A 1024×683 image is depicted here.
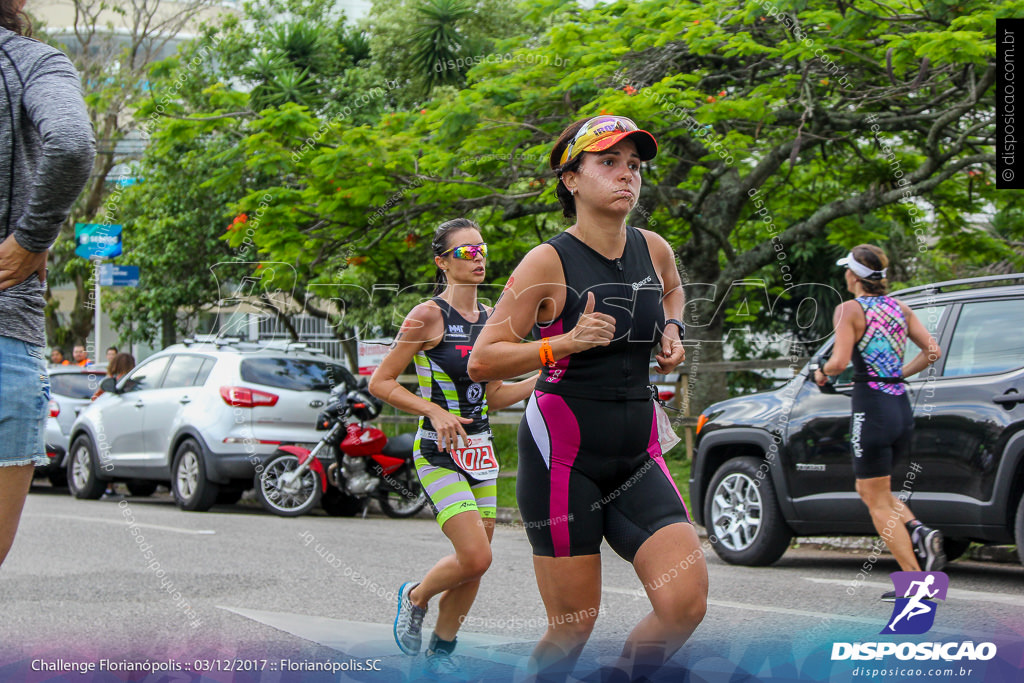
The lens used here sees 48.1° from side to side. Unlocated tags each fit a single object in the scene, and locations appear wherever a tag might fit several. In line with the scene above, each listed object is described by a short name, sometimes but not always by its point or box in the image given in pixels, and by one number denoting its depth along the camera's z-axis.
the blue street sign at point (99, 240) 17.59
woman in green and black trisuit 4.70
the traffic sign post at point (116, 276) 19.20
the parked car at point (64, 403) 16.72
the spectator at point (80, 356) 19.38
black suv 6.77
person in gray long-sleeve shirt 2.85
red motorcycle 12.08
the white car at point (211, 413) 12.44
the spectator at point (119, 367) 15.08
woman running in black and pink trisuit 3.41
